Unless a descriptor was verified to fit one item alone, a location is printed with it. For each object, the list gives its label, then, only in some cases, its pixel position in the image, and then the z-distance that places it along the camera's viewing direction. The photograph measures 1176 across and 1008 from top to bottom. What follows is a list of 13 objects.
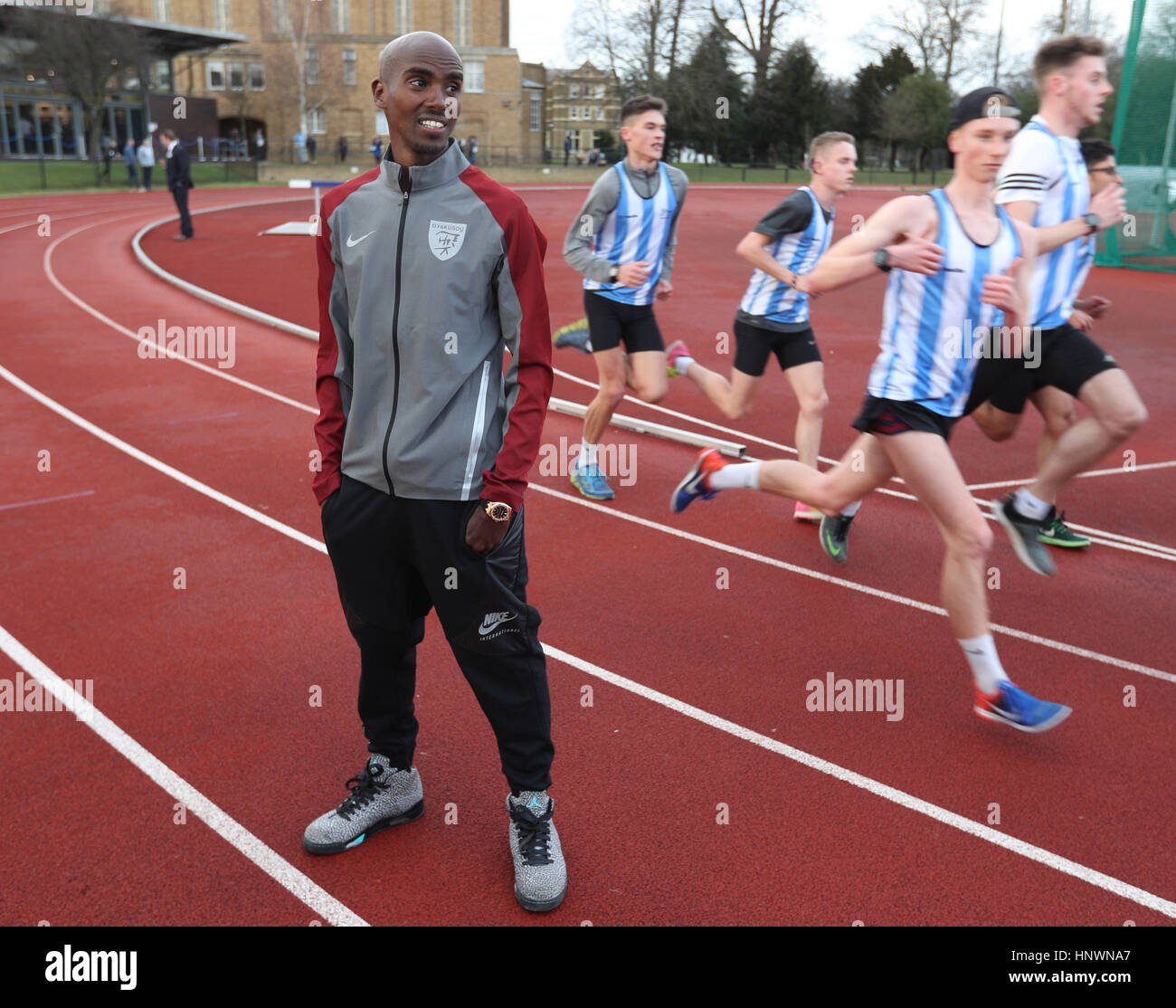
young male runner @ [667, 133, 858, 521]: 5.85
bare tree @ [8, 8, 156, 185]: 37.03
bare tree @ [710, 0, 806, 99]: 57.03
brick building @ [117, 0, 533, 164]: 58.50
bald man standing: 2.62
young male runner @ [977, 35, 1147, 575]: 4.90
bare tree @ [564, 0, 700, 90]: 53.03
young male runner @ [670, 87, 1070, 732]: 3.79
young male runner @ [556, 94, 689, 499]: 6.14
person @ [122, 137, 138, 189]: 35.91
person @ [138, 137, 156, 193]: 33.12
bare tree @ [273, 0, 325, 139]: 53.66
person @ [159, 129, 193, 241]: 20.12
